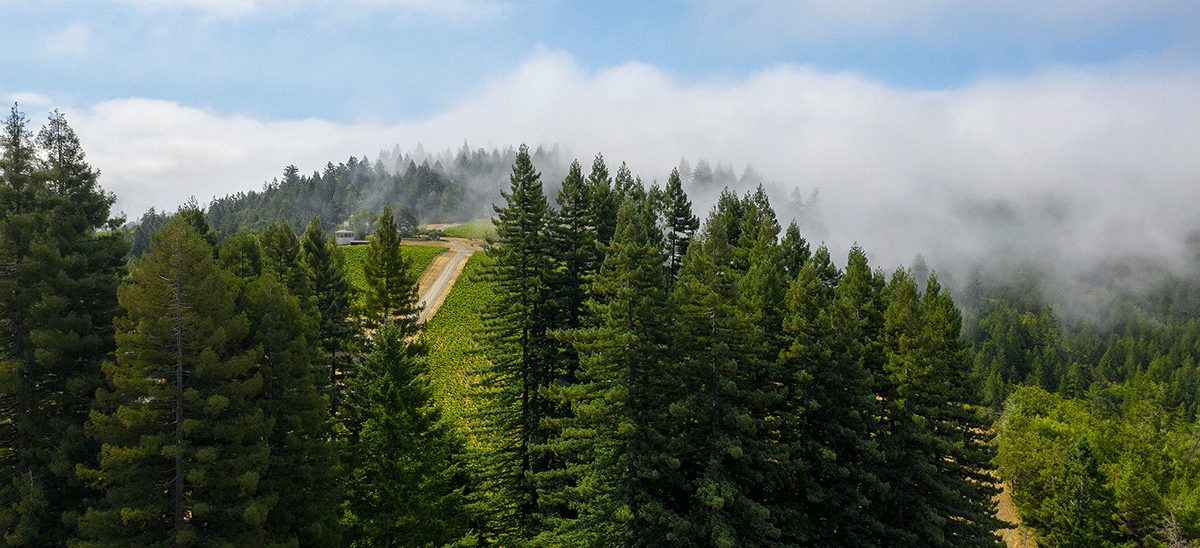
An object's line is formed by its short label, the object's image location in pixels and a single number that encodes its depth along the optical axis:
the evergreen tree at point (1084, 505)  37.16
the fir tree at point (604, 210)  33.53
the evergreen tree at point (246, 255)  31.02
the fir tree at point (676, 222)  43.03
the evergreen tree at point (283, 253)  36.31
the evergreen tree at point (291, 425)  19.70
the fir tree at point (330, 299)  35.94
